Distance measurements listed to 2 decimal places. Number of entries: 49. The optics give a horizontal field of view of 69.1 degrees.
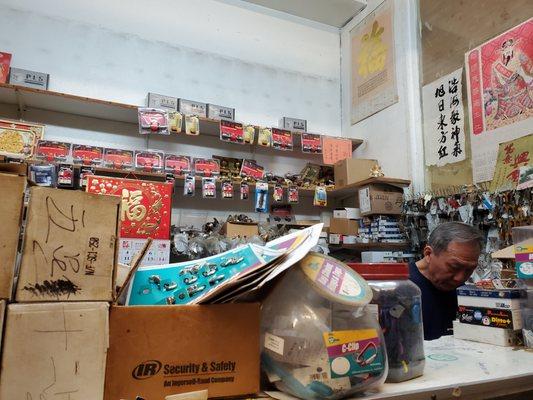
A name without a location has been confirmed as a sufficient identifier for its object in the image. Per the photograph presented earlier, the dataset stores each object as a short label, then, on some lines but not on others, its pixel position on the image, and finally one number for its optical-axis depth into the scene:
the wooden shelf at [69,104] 2.67
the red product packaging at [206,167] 3.05
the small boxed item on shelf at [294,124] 3.59
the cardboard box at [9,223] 0.53
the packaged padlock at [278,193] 3.19
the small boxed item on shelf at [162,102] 3.05
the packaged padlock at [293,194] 3.25
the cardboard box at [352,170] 3.34
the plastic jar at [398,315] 0.76
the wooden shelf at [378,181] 3.10
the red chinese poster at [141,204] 2.04
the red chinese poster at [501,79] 2.41
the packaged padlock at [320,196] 3.35
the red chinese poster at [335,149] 3.55
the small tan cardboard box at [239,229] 2.91
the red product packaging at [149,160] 2.85
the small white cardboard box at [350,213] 3.36
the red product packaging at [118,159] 2.80
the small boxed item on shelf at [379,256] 2.98
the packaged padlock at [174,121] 2.92
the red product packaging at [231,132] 3.06
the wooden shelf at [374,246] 3.07
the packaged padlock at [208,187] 2.94
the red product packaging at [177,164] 2.96
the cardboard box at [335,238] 3.33
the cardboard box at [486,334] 1.18
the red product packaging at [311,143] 3.41
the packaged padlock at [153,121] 2.81
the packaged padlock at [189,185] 2.88
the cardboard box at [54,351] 0.52
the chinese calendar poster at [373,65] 3.55
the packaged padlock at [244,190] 3.10
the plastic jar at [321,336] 0.61
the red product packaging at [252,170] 3.24
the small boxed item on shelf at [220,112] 3.20
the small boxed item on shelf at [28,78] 2.70
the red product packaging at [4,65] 2.64
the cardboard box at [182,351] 0.60
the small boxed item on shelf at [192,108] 3.12
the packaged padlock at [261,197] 3.10
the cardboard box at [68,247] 0.56
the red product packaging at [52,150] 2.61
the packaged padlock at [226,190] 3.06
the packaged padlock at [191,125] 2.97
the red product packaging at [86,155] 2.72
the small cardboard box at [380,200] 3.09
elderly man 1.73
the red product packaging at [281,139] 3.29
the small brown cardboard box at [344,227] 3.33
